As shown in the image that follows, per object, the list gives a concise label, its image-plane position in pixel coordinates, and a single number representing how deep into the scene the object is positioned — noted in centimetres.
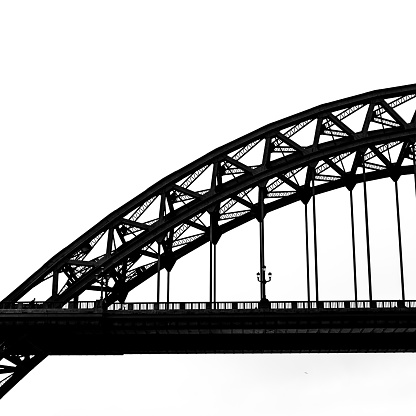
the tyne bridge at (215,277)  7850
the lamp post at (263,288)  7856
